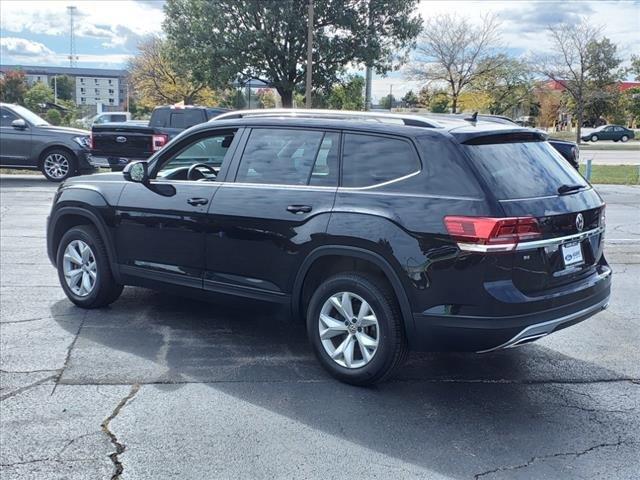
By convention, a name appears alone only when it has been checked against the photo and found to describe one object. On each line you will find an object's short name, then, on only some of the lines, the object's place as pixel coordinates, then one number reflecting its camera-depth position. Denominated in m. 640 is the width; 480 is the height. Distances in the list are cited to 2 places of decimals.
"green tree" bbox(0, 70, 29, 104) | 63.16
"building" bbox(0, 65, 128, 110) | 139.25
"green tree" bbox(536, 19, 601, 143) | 43.34
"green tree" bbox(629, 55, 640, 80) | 49.72
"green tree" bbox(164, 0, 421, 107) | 25.84
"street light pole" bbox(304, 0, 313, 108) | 23.28
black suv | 4.00
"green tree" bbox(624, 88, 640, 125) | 54.19
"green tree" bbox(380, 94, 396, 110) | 70.03
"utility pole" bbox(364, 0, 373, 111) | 26.06
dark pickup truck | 15.66
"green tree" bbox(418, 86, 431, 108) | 42.25
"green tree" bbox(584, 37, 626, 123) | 44.09
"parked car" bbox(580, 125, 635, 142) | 54.29
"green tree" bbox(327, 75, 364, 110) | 28.84
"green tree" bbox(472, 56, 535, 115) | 42.51
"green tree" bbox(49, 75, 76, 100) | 104.49
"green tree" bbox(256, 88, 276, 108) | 61.75
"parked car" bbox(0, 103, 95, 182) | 16.03
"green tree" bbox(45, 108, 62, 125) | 40.72
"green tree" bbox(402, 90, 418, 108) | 48.36
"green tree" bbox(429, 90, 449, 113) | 41.62
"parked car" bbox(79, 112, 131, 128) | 35.56
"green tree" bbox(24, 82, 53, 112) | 53.34
